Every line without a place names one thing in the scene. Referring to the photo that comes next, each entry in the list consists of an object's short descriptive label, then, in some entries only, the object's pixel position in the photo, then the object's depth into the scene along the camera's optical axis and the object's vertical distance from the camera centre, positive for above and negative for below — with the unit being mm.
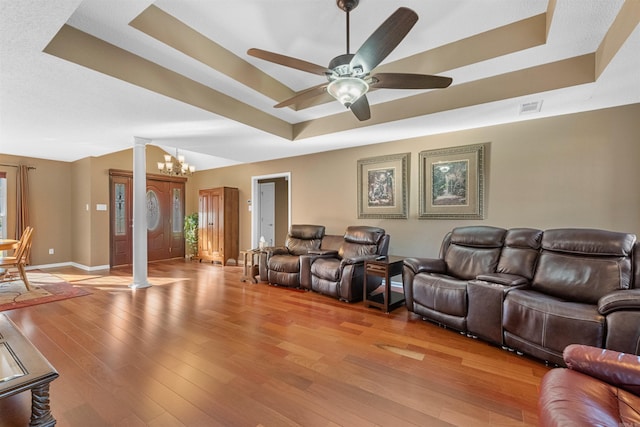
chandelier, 5496 +837
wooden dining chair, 4129 -736
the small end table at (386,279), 3557 -913
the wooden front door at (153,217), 6633 -245
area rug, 3768 -1263
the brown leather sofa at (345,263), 3939 -813
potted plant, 7453 -640
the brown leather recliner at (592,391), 1087 -793
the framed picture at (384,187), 4660 +365
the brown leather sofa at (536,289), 2041 -755
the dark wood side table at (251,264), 5113 -1033
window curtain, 5773 +126
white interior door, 7387 -31
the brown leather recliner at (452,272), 2889 -761
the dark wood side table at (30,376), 1425 -886
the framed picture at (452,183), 4027 +378
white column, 4543 -133
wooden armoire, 6691 -413
